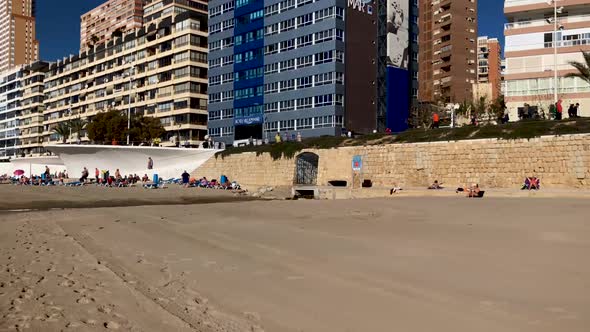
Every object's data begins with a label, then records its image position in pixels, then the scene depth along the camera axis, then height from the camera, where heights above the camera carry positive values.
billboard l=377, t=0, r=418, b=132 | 65.94 +14.67
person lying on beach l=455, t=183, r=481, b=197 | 24.58 -1.27
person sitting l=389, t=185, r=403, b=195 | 30.07 -1.44
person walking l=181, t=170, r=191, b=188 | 49.68 -1.09
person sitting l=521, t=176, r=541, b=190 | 26.74 -0.93
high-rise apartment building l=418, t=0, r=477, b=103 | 96.62 +25.45
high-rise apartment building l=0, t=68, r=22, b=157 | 138.00 +18.21
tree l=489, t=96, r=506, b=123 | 50.31 +7.00
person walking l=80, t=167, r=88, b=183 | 51.68 -0.95
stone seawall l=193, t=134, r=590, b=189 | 27.36 +0.34
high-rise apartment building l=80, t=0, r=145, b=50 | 145.25 +51.16
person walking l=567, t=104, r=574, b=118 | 33.72 +4.15
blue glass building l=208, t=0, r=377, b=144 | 60.47 +14.21
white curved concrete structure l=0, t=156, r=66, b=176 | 71.94 +0.51
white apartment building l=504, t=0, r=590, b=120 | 47.69 +12.49
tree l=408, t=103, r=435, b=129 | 64.19 +7.59
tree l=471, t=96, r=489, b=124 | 58.98 +7.55
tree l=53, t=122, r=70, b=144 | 100.12 +8.45
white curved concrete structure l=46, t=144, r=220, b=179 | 57.94 +1.28
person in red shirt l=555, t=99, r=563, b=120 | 32.59 +3.94
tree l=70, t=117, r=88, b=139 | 98.00 +9.35
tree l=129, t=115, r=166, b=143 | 71.75 +5.99
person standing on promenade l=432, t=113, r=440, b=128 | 40.75 +4.17
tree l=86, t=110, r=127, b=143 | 72.56 +6.47
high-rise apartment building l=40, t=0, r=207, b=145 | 81.56 +19.14
